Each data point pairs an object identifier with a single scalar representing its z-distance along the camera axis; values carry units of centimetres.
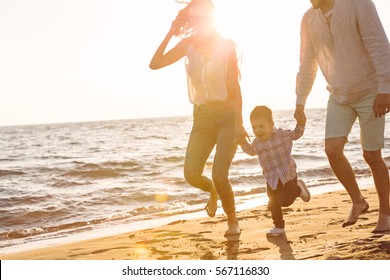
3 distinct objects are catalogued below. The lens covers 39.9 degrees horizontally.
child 543
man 460
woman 525
